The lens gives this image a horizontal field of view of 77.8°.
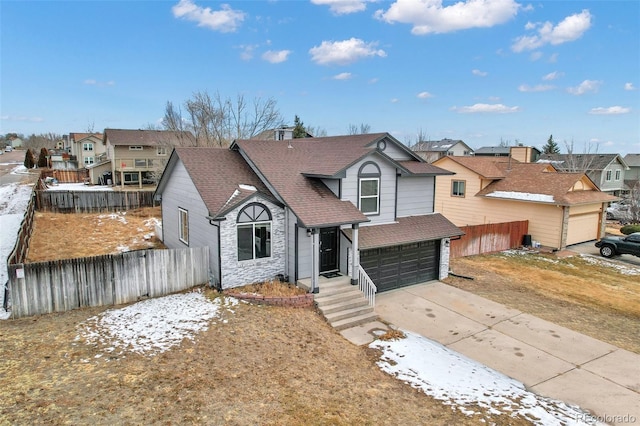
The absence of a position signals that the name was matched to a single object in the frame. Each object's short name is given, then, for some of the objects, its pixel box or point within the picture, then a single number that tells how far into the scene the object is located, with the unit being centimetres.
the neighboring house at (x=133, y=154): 4772
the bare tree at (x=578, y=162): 4388
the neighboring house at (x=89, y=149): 6147
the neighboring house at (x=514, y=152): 3278
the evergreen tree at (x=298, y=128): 5319
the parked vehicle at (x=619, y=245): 2167
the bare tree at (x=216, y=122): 3775
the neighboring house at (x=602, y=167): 4466
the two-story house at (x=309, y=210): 1327
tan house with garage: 2392
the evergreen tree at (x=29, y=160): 6309
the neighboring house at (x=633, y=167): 6100
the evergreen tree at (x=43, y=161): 6344
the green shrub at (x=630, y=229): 3018
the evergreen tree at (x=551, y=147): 8138
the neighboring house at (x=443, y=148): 7518
